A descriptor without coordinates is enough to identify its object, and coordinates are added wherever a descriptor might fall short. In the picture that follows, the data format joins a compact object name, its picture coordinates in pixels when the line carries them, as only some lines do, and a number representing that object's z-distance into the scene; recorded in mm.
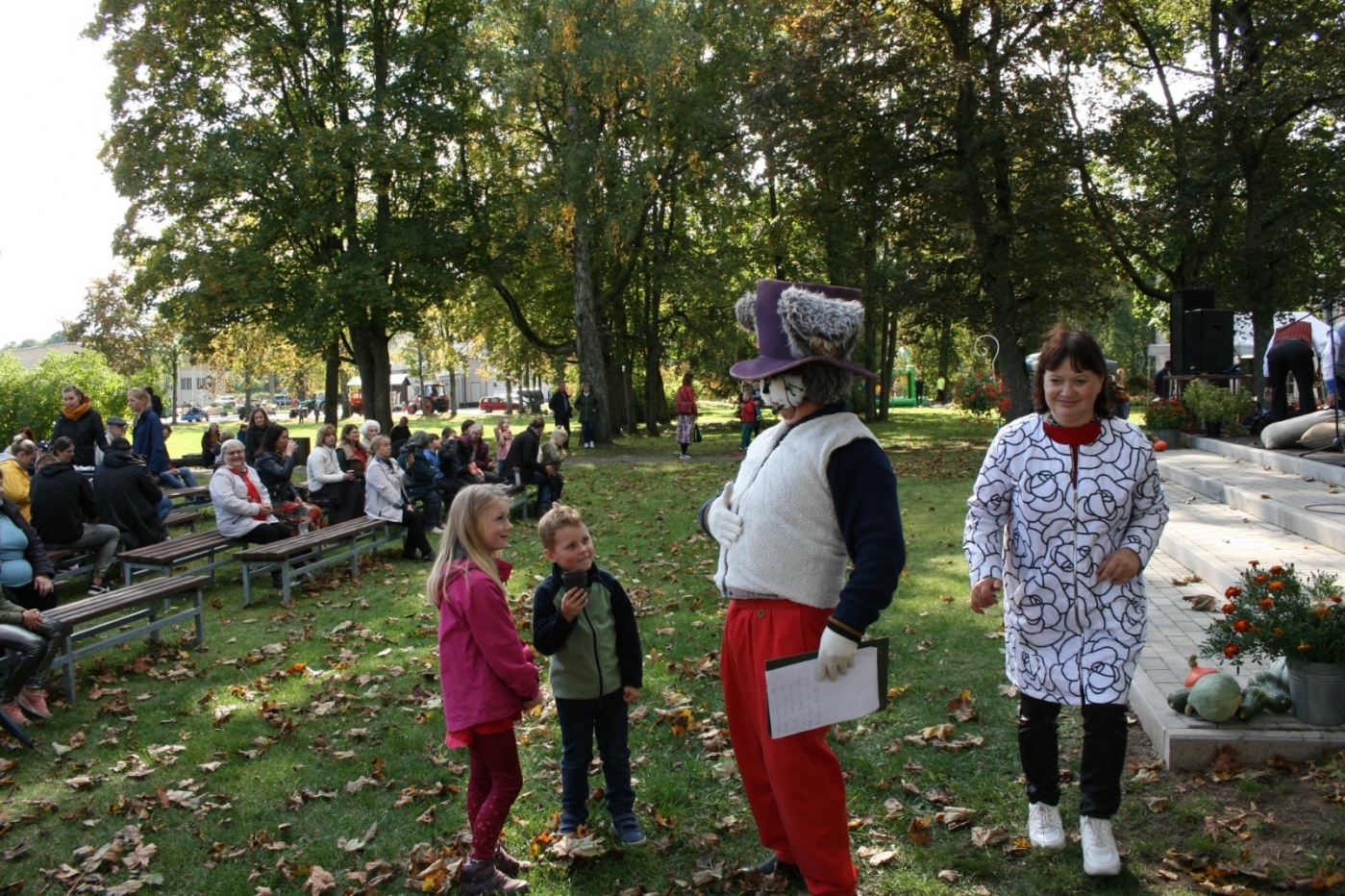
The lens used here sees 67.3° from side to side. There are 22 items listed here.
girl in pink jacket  3928
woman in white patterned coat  3611
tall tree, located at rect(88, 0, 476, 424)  23250
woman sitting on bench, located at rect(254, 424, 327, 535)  11914
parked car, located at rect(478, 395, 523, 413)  65875
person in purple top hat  3182
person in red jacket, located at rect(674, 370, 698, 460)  22797
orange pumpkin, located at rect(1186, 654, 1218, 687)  4926
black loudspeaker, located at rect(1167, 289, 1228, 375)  17750
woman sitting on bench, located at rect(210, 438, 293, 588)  10312
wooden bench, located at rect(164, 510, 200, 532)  12204
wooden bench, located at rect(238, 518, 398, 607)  9484
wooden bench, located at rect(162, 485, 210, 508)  14085
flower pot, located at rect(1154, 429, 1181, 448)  18438
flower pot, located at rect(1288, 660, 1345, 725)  4449
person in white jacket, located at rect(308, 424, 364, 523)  12266
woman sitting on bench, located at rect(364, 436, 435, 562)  11773
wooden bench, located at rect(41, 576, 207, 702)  6652
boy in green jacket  4219
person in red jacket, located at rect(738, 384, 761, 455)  22328
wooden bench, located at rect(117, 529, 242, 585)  9359
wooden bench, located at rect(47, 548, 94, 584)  9359
